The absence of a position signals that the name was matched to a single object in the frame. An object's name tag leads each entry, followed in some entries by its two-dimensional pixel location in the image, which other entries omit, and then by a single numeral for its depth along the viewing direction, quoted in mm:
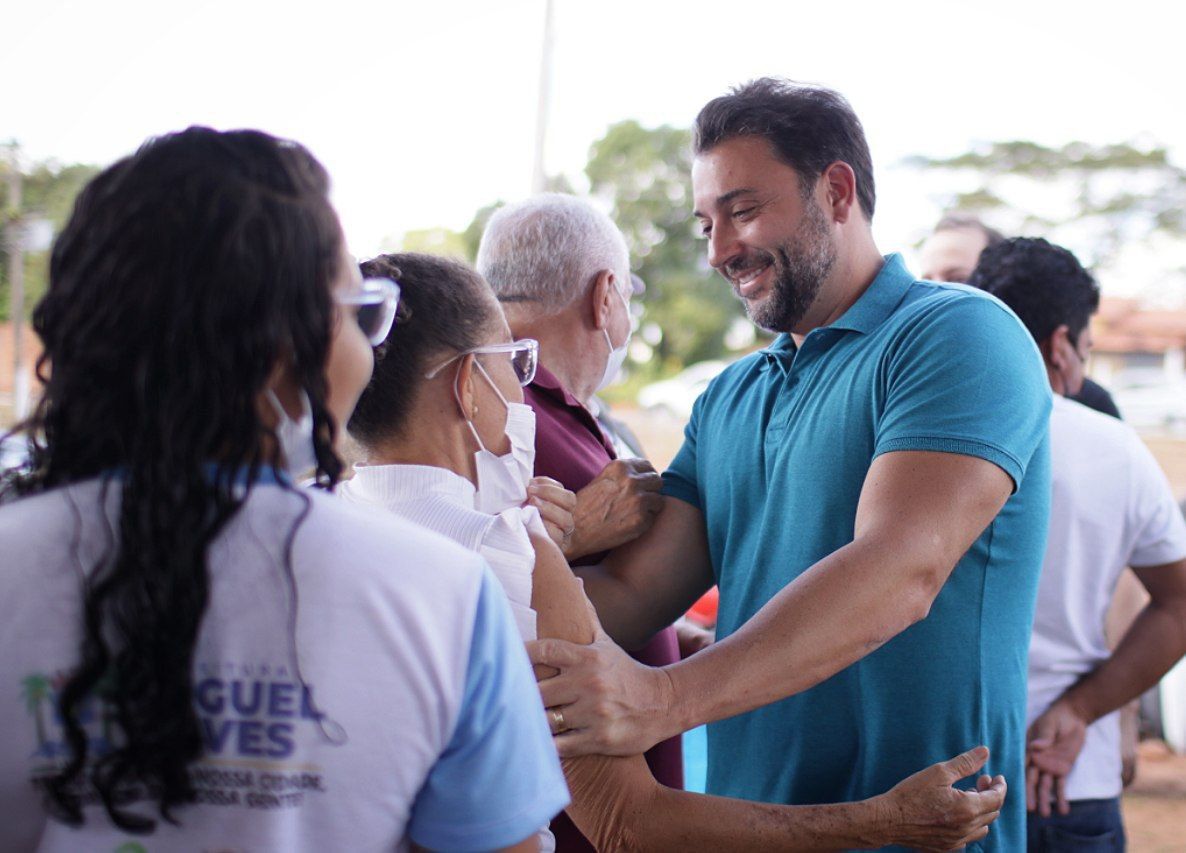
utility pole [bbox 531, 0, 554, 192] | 9172
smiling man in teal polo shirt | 1773
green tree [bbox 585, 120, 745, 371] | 22703
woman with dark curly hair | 990
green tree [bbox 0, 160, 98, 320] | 6855
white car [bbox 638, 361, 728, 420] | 21578
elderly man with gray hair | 2264
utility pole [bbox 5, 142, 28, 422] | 6695
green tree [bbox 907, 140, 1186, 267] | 24953
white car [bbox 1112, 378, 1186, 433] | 21609
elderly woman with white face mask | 1680
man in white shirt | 2586
